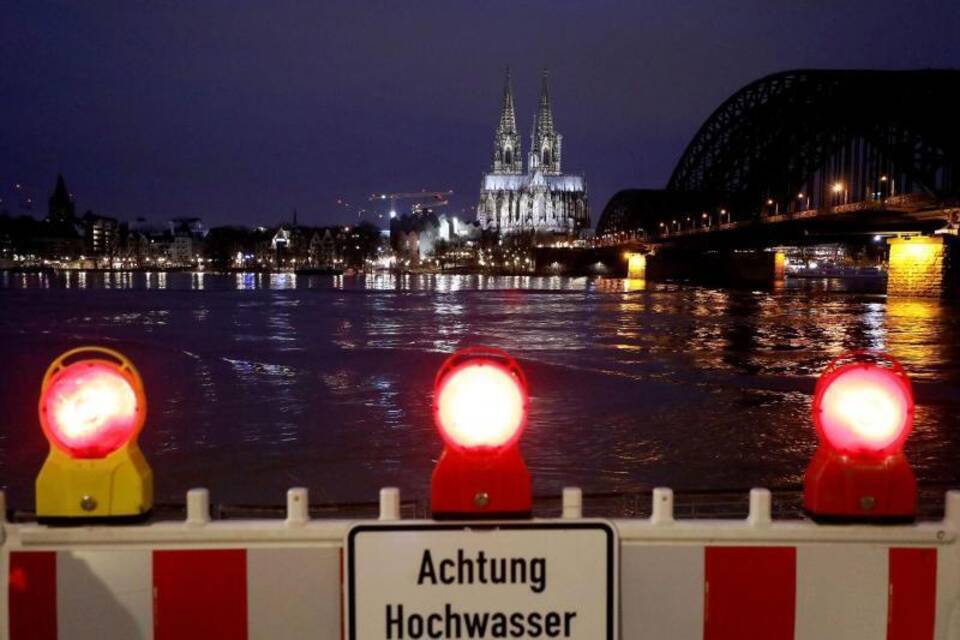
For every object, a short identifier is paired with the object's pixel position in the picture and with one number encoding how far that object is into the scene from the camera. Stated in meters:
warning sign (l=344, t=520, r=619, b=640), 2.21
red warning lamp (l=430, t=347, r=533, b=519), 2.31
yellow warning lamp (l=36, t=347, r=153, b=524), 2.29
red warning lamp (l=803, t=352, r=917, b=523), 2.37
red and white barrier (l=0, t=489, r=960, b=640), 2.28
